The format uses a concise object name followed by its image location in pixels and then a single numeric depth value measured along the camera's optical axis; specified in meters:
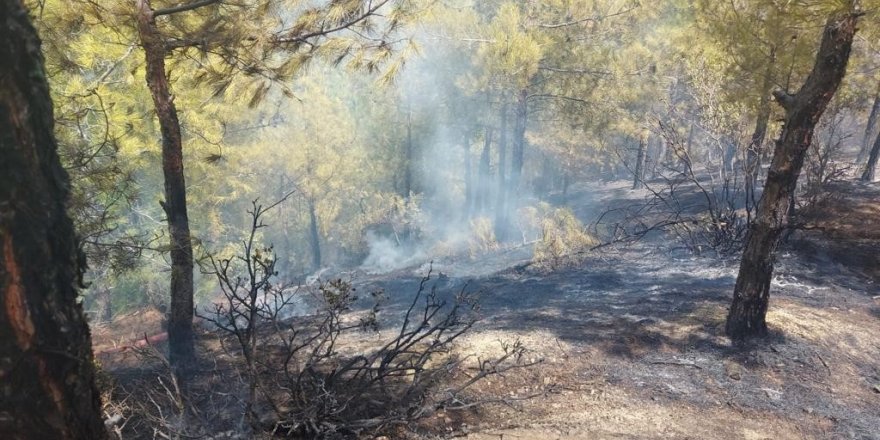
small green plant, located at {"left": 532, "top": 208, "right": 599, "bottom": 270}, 11.98
